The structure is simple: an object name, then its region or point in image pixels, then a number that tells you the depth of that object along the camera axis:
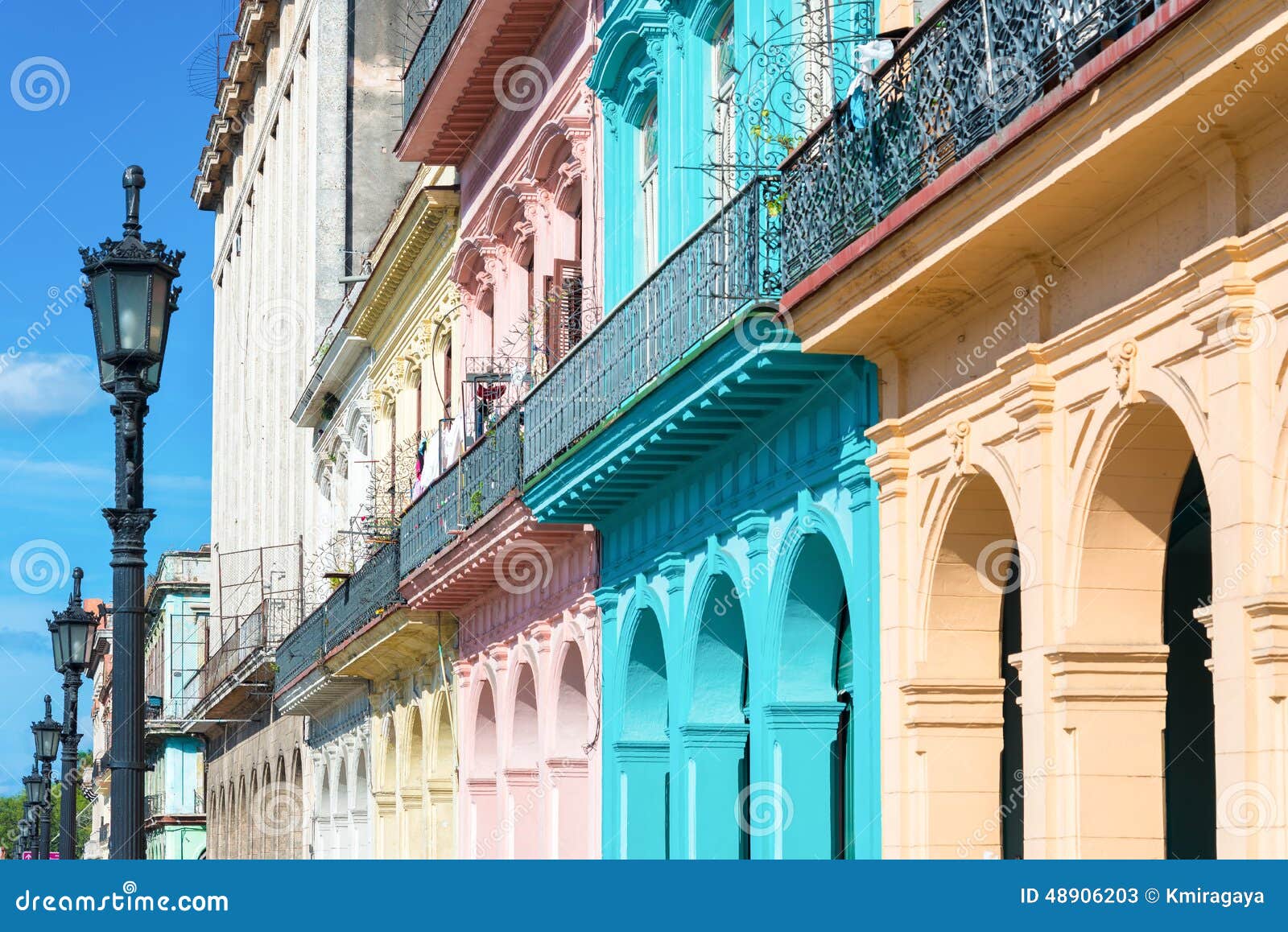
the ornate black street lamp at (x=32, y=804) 34.25
